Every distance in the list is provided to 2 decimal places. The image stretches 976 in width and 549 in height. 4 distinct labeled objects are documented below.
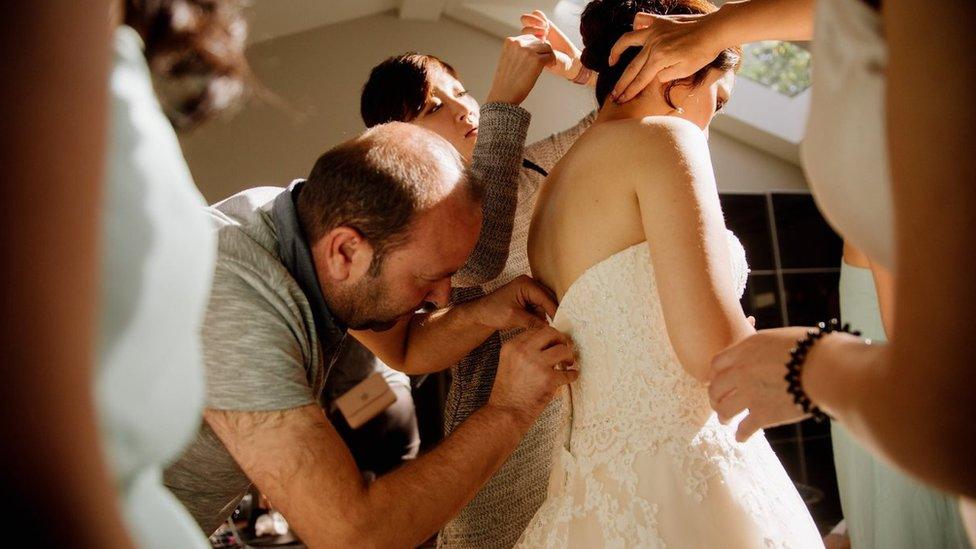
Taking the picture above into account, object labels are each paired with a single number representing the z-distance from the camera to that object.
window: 5.95
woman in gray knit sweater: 1.57
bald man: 1.06
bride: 1.03
